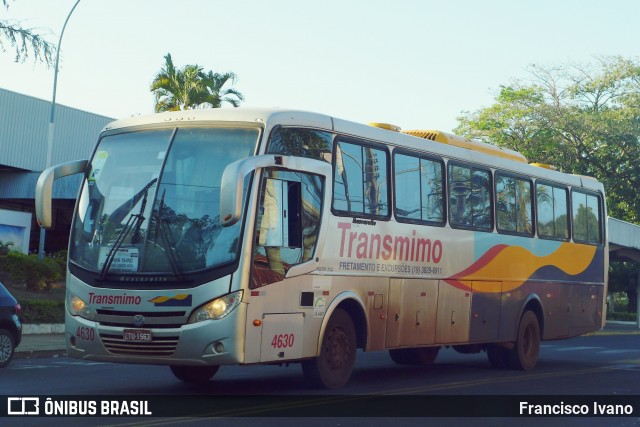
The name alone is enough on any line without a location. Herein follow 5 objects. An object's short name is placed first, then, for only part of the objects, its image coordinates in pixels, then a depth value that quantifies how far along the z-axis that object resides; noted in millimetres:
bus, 12109
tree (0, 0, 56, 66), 25828
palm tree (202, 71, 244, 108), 44562
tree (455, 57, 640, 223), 61531
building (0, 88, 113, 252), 44938
